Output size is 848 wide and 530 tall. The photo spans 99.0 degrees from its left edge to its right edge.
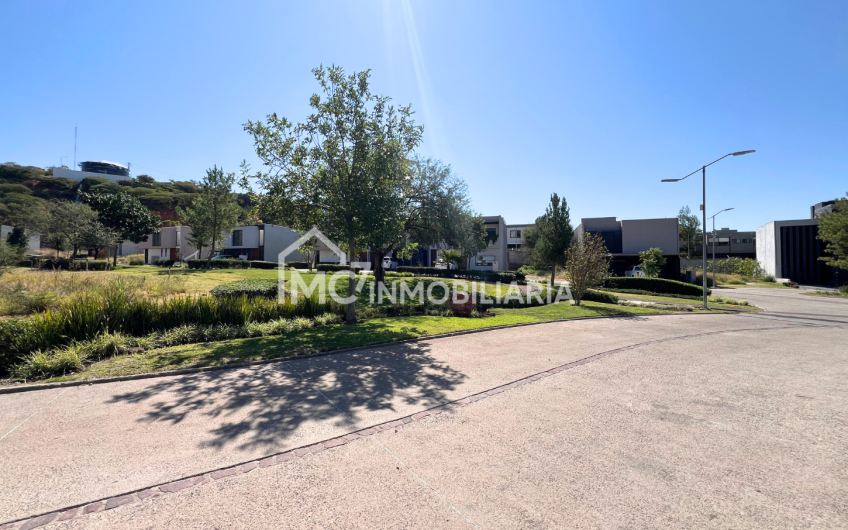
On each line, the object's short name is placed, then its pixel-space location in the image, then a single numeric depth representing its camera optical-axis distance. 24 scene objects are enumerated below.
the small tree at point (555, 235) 27.42
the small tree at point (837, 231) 29.72
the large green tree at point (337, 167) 10.46
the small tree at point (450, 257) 31.20
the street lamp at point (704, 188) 18.50
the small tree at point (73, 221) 28.52
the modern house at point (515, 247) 56.09
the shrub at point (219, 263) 31.22
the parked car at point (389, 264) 42.56
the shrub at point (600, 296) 20.67
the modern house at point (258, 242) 46.44
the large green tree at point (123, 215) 34.19
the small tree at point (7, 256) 15.21
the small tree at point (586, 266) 18.36
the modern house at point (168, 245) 49.16
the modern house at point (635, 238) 42.19
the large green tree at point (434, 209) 20.05
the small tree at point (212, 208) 30.12
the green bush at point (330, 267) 32.06
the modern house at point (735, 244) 67.12
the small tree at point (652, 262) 35.03
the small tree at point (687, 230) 52.31
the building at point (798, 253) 41.69
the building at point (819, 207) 50.44
